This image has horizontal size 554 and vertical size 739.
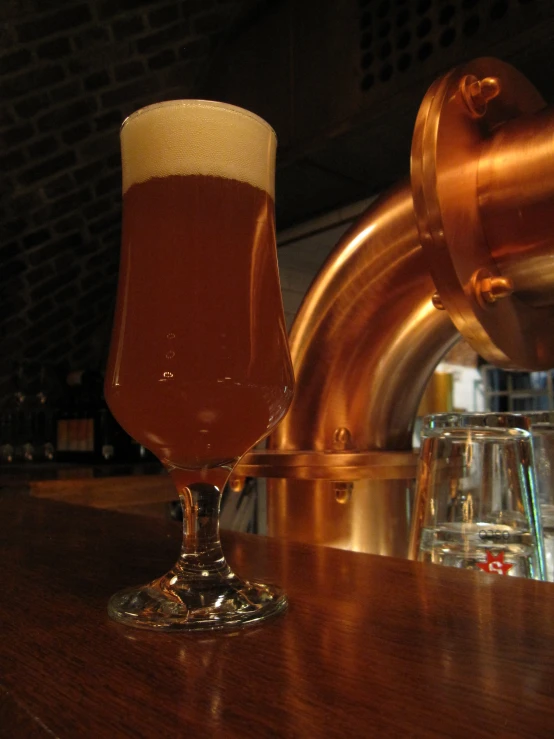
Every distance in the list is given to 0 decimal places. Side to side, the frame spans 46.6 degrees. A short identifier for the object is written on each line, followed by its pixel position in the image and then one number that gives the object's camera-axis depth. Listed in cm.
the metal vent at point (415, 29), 140
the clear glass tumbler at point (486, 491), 53
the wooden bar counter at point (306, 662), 22
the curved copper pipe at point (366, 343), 79
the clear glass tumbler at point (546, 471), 59
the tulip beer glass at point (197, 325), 41
